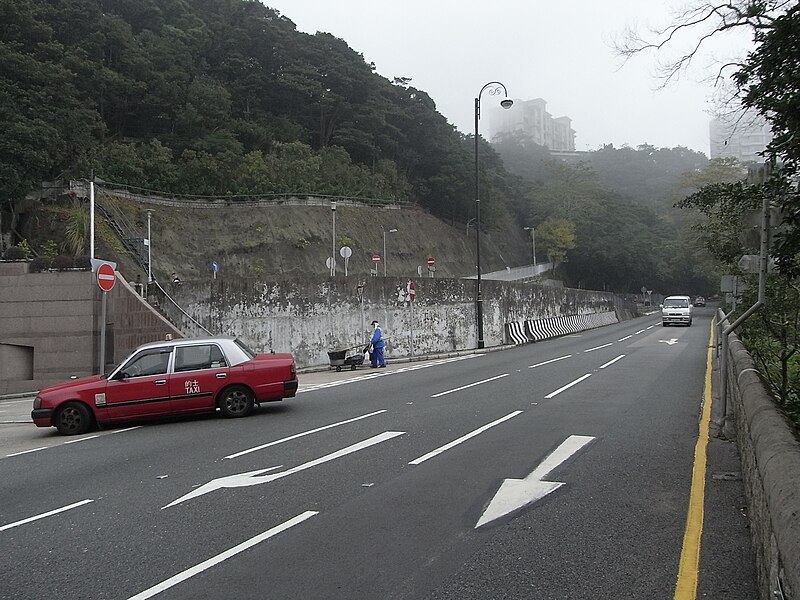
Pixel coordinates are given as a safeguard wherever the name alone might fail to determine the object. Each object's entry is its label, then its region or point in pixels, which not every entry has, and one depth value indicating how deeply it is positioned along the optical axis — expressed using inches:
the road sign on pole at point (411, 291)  1061.7
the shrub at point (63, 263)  836.0
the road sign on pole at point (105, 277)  657.0
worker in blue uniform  919.7
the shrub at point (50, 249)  1032.1
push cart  912.9
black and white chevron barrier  1316.3
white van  1737.2
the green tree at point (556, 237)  3280.0
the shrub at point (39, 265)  837.2
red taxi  469.7
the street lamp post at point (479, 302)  1187.9
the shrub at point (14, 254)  876.6
